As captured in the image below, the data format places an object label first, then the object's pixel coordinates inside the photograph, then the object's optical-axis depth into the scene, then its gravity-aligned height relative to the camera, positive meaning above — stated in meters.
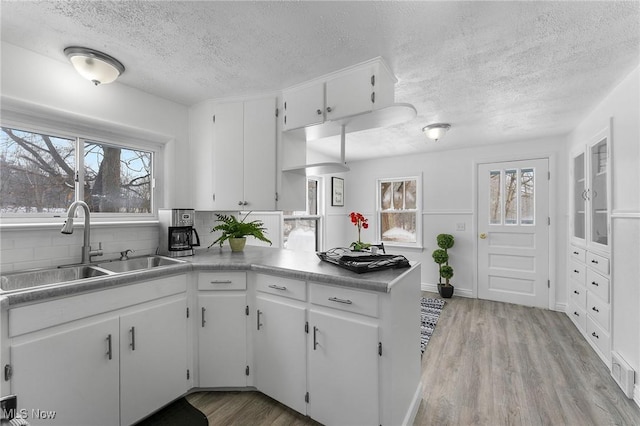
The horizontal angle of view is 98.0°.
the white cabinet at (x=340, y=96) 1.88 +0.87
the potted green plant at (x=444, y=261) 4.22 -0.74
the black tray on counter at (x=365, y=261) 1.63 -0.30
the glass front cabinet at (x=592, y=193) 2.43 +0.19
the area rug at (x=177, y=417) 1.73 -1.31
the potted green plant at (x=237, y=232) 2.58 -0.18
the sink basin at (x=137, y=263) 2.07 -0.39
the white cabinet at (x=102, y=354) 1.32 -0.77
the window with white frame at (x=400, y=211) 4.78 +0.03
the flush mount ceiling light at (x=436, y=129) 3.16 +0.95
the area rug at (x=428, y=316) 2.93 -1.29
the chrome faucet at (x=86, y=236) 1.79 -0.15
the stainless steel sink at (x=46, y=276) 1.63 -0.40
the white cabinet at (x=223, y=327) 1.98 -0.81
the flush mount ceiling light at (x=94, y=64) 1.75 +0.97
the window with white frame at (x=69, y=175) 1.81 +0.29
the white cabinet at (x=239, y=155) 2.45 +0.52
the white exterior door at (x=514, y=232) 3.82 -0.28
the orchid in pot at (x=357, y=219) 3.43 -0.08
